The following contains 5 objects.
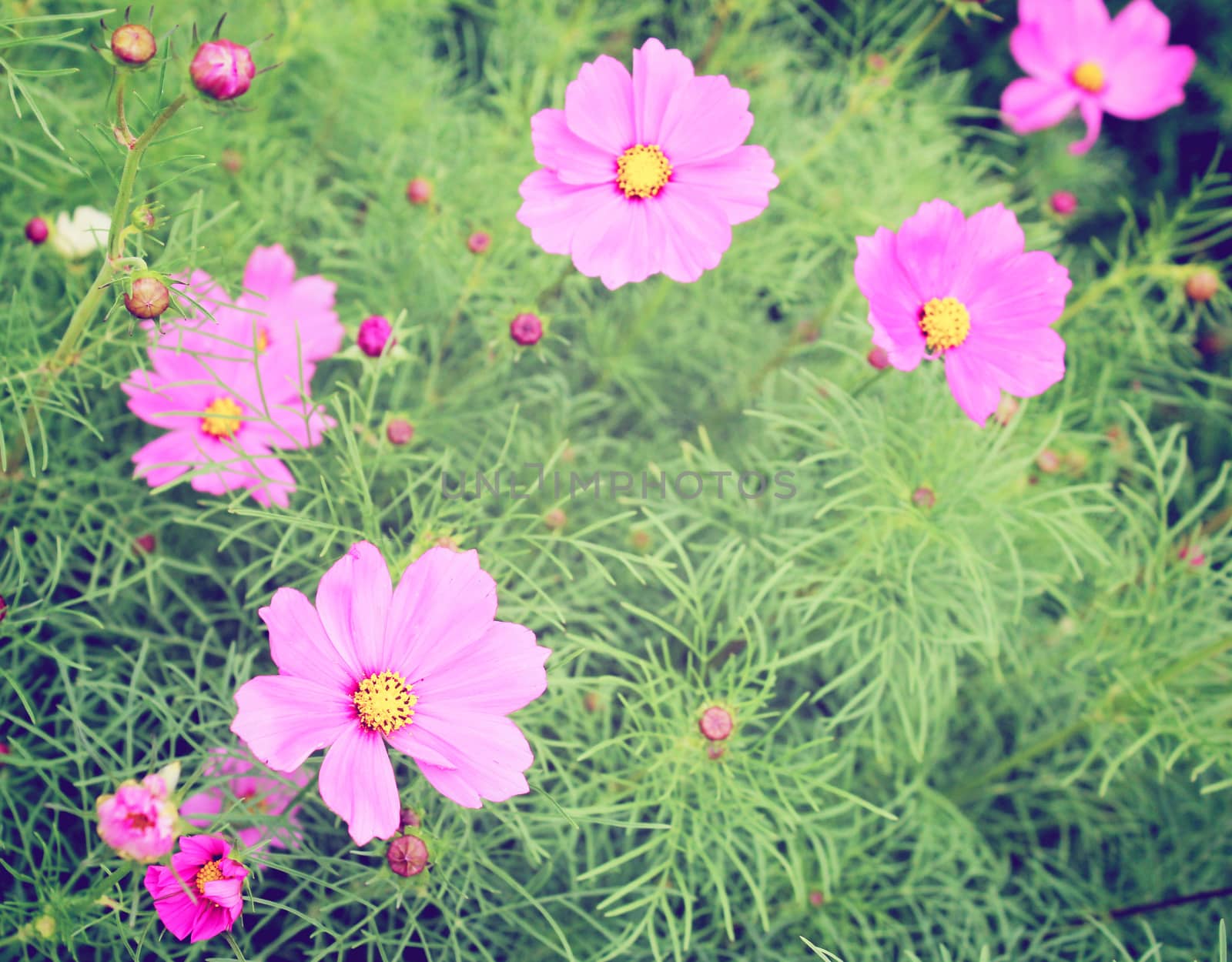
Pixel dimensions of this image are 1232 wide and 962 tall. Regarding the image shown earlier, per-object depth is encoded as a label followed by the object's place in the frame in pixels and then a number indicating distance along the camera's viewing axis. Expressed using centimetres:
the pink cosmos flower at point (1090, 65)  57
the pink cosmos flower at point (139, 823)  36
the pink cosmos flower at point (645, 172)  43
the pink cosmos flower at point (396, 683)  38
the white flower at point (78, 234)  46
